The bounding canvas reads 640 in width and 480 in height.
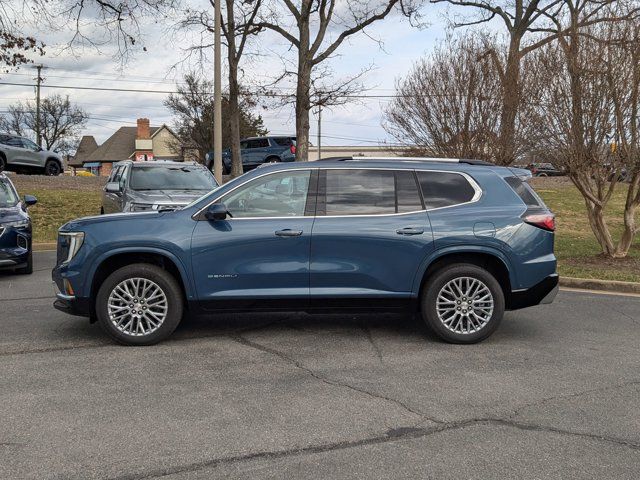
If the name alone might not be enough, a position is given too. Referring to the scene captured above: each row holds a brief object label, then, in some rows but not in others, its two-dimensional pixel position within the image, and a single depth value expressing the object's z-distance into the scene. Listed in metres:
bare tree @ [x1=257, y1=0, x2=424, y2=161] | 21.81
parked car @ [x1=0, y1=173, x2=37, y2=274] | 9.84
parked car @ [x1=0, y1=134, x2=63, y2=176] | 23.62
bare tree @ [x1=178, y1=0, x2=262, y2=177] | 23.27
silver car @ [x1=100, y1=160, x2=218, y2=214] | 11.53
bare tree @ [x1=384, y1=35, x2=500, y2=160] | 15.29
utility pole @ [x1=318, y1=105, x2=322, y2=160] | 53.78
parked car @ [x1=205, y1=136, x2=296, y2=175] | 29.86
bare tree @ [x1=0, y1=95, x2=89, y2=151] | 82.00
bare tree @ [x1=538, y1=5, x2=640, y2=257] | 9.97
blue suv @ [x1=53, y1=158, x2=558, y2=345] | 6.04
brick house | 79.64
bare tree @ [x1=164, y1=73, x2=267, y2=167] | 50.62
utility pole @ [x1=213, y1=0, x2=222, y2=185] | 16.23
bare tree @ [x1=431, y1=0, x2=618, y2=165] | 10.88
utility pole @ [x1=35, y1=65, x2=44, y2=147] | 55.50
